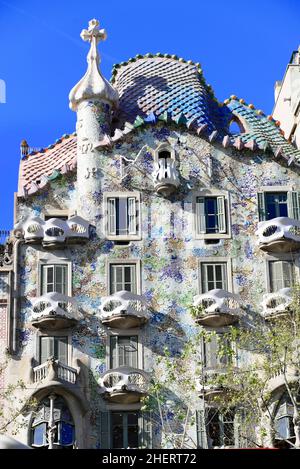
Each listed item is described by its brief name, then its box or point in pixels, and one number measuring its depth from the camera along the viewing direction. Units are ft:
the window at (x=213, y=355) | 149.28
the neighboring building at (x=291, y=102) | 174.50
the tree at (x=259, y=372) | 135.33
